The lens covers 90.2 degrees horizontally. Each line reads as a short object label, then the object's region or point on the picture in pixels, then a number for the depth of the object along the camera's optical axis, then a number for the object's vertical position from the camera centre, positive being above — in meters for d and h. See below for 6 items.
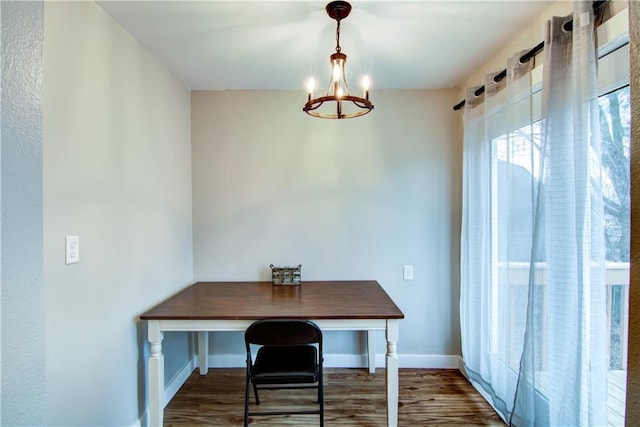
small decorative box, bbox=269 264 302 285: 2.56 -0.51
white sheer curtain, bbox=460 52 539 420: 1.72 -0.09
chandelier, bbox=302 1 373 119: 1.52 +0.71
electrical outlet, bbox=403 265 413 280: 2.67 -0.51
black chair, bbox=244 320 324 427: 1.73 -0.90
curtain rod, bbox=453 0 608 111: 1.27 +0.81
